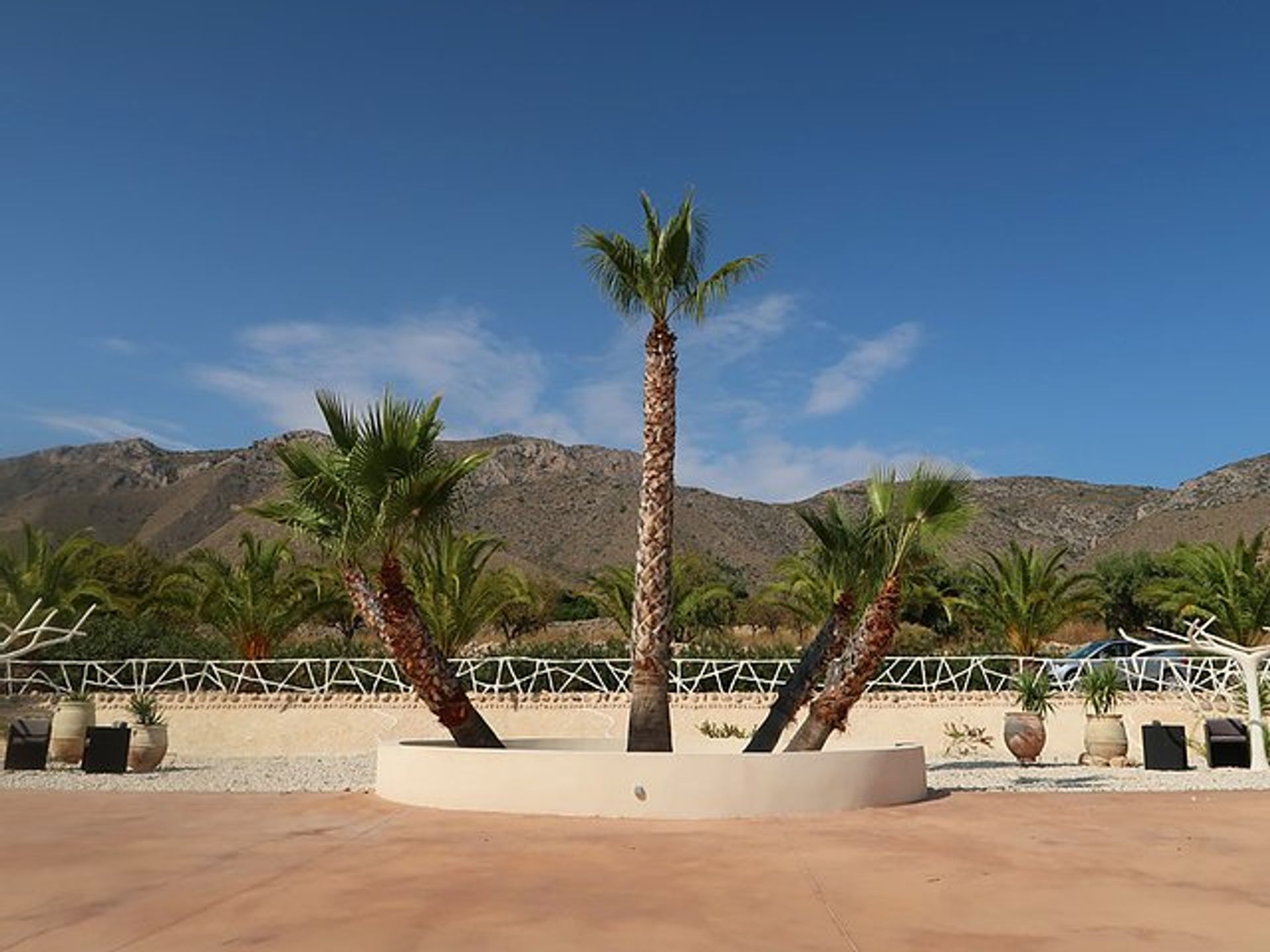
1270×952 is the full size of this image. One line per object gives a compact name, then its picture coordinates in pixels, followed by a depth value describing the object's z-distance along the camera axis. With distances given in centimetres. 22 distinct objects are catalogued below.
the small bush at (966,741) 2106
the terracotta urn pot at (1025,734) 1806
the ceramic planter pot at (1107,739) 1812
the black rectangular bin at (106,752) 1606
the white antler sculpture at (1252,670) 1706
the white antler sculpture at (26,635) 1630
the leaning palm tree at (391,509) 1280
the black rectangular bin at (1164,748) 1706
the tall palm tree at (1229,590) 2967
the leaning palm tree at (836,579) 1408
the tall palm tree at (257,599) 2684
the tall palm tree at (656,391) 1334
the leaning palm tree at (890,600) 1355
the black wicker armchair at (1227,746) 1706
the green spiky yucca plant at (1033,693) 1905
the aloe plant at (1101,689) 1886
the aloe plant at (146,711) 1736
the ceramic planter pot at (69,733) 1723
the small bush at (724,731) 1941
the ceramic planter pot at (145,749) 1672
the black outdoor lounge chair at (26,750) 1628
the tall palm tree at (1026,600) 3006
